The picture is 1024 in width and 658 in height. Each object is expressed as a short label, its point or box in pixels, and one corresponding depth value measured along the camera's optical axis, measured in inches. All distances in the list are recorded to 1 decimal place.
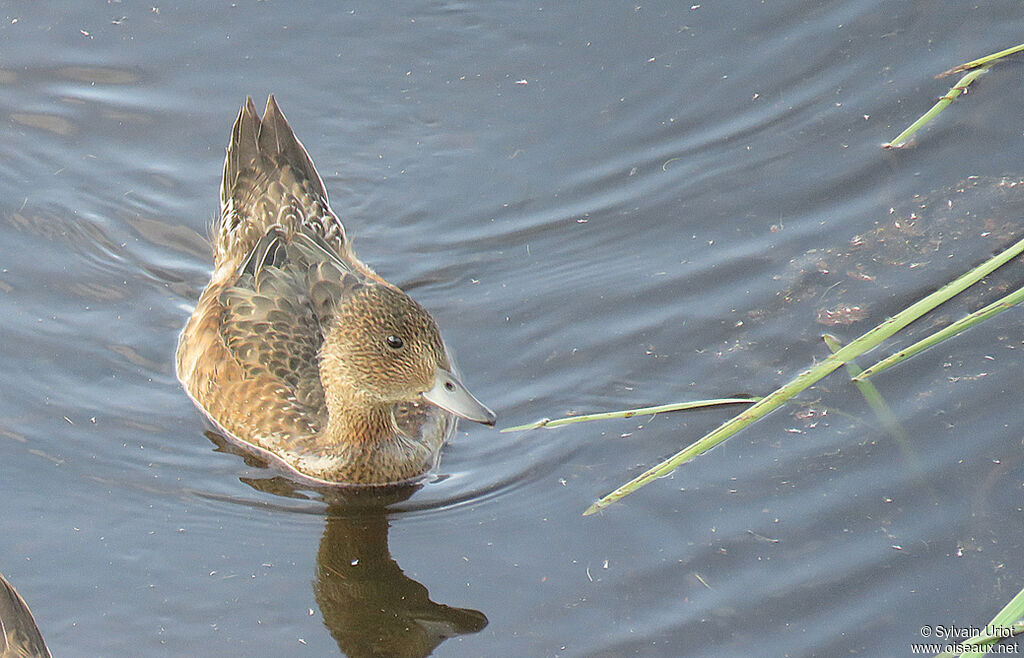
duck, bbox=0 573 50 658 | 356.2
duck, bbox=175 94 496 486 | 446.6
